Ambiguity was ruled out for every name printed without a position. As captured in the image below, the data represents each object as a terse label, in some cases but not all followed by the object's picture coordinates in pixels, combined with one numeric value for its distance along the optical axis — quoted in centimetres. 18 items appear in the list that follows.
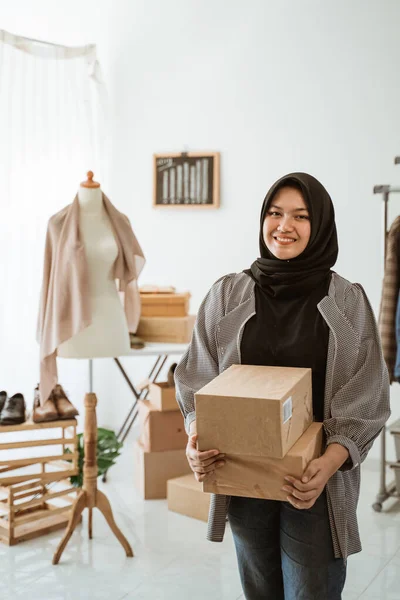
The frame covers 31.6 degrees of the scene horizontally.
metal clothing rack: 337
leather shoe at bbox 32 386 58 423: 314
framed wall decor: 462
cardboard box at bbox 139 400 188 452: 359
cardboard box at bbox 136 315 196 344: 388
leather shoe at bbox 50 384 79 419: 318
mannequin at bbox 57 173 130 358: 295
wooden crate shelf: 308
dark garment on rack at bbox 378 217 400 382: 328
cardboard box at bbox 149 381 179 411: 357
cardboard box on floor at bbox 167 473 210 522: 335
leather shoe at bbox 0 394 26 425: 312
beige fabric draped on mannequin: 290
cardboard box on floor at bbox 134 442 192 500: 362
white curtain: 424
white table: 365
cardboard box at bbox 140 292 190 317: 393
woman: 154
